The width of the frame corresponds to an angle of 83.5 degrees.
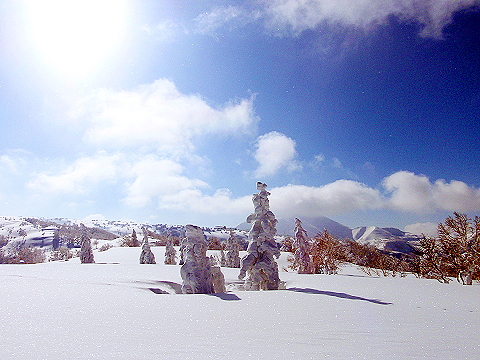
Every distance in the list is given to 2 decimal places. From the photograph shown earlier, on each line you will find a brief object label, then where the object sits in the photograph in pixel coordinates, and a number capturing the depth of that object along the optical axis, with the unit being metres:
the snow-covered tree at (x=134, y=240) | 58.28
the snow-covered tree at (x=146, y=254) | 34.03
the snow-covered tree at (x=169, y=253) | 36.97
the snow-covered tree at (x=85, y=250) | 31.55
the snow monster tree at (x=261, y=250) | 14.59
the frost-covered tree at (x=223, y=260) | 37.47
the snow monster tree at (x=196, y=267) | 12.90
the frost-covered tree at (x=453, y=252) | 16.28
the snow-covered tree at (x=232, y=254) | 36.44
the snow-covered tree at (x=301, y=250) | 25.23
